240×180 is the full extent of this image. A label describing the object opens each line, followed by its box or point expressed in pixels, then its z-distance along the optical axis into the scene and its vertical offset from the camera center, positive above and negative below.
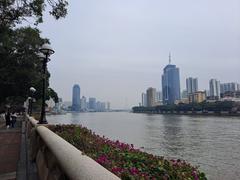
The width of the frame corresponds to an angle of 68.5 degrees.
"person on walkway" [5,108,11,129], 16.23 -1.81
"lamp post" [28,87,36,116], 17.80 -0.24
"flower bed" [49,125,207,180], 1.71 -0.72
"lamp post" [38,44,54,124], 6.63 +1.88
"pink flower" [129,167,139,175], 1.63 -0.67
